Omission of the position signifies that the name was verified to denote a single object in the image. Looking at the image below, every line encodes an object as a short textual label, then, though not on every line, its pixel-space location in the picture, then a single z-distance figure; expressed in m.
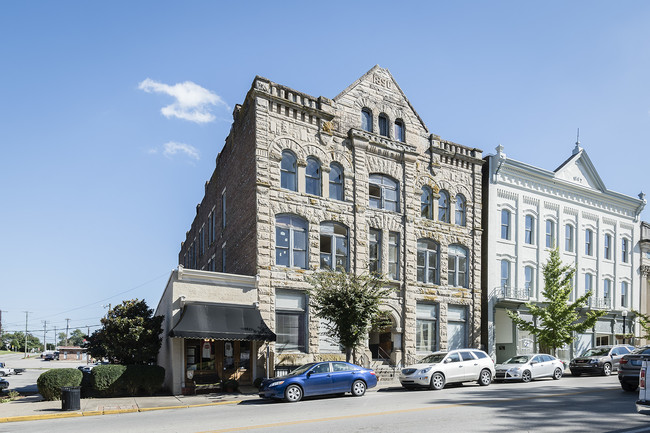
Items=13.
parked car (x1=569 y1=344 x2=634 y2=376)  27.09
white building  32.50
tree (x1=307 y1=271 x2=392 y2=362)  21.72
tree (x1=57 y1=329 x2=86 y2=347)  159.70
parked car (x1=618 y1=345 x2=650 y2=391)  17.61
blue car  17.67
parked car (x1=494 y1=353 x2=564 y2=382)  23.78
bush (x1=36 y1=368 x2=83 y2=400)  19.56
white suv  20.53
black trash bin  16.80
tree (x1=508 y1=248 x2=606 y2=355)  30.75
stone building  24.55
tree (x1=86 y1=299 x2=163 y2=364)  22.38
